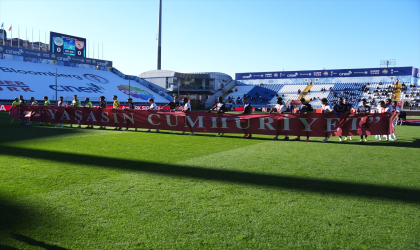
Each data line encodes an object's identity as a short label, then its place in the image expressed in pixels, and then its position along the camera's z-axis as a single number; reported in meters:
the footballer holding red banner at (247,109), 13.94
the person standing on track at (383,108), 13.41
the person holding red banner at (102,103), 16.87
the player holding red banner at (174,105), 15.69
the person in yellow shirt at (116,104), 17.08
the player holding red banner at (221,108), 14.11
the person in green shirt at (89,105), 17.24
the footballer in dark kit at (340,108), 13.06
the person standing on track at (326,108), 12.34
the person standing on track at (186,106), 14.32
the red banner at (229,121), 12.04
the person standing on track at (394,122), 13.25
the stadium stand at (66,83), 37.31
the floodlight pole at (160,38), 66.44
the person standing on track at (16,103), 18.63
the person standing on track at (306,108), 12.70
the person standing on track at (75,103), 17.84
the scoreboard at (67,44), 48.11
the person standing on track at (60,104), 18.23
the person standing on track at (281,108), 12.85
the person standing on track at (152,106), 15.50
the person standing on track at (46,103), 18.70
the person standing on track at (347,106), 13.08
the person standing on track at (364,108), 13.66
